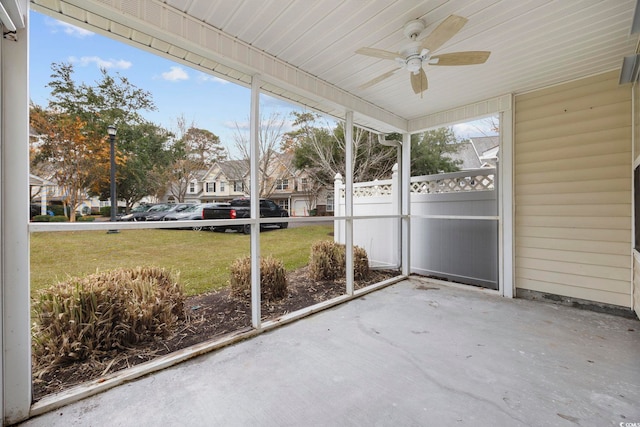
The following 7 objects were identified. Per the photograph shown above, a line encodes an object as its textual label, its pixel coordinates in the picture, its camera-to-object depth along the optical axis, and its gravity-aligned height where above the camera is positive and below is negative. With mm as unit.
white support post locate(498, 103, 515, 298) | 3660 +27
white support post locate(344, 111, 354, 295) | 3672 +187
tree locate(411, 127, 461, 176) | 7395 +1555
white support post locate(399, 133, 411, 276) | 4711 +224
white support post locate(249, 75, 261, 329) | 2668 +120
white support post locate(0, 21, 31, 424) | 1552 -80
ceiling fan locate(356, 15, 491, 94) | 2003 +1191
